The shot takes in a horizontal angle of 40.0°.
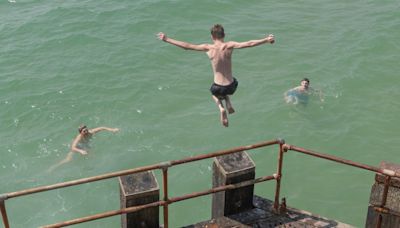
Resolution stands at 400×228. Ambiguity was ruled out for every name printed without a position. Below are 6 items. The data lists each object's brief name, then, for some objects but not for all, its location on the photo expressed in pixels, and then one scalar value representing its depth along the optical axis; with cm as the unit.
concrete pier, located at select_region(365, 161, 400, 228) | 843
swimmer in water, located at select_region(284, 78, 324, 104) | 1859
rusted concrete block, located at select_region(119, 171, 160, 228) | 822
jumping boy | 1028
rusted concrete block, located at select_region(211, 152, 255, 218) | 885
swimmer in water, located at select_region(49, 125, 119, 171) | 1669
